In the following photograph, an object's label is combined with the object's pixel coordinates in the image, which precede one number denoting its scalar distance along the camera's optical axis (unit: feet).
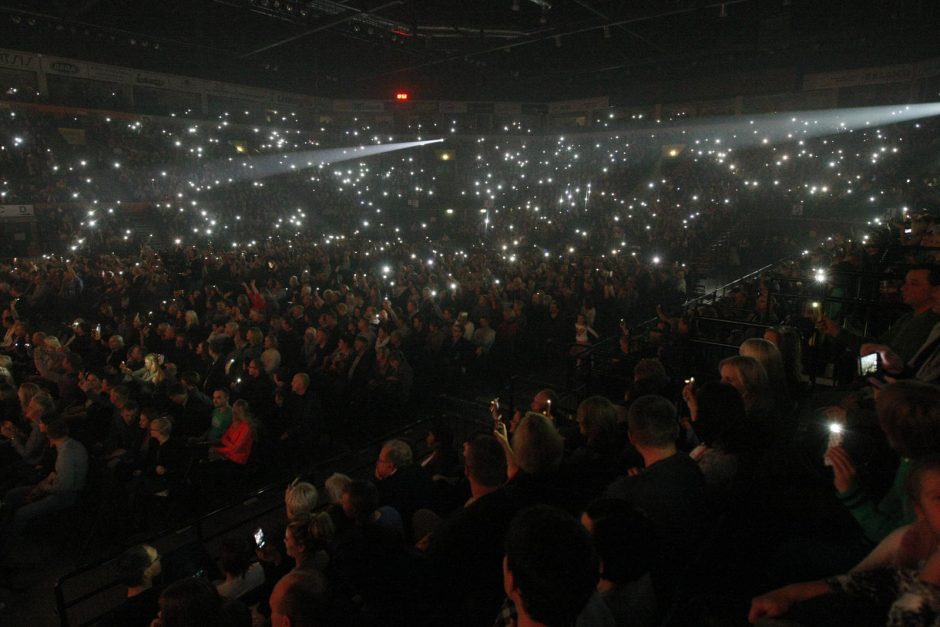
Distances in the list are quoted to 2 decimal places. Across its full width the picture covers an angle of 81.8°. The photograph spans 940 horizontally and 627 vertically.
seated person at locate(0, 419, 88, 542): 16.75
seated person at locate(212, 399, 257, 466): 18.95
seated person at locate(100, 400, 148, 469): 19.21
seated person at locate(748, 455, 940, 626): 4.77
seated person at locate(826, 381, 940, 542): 6.47
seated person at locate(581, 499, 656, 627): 6.02
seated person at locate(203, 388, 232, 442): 20.15
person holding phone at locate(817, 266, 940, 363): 13.10
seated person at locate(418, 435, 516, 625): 8.13
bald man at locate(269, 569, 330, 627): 7.72
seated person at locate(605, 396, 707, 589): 7.77
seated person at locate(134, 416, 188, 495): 17.76
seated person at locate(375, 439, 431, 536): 12.74
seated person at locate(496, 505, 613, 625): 4.81
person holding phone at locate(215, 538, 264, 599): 10.89
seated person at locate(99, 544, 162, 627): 10.46
